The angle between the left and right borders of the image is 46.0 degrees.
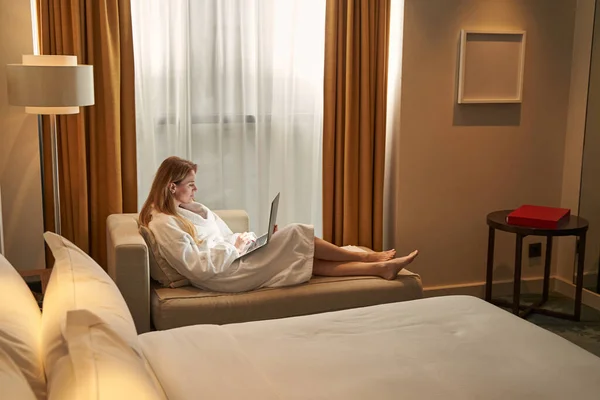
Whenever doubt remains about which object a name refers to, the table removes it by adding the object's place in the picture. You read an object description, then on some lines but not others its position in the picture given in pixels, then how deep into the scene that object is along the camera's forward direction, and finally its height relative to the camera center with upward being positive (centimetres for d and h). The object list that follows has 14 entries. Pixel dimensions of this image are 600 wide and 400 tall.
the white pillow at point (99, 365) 141 -59
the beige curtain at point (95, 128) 385 -23
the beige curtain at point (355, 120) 437 -19
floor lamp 339 +1
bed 161 -87
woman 355 -84
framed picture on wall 446 +16
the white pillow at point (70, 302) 167 -61
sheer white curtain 419 -6
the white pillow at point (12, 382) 137 -59
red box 404 -71
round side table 406 -95
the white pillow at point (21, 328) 165 -61
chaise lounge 334 -102
